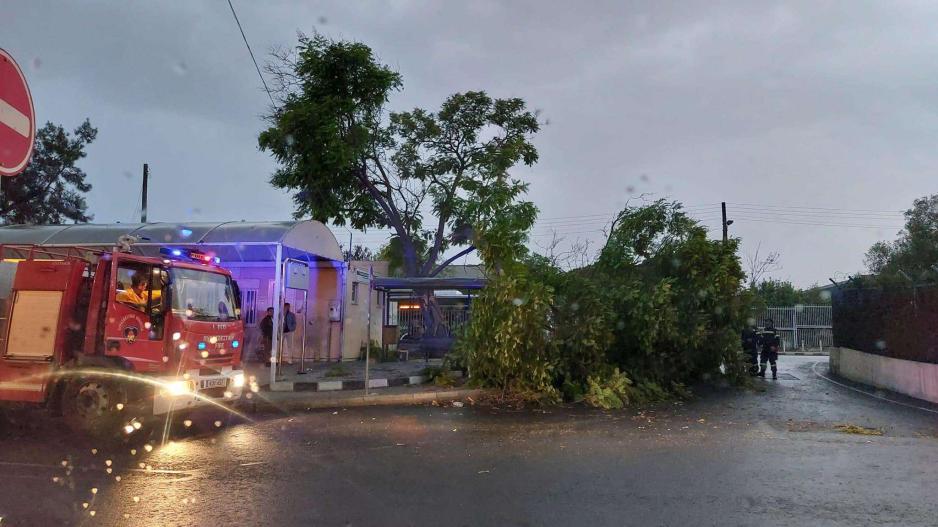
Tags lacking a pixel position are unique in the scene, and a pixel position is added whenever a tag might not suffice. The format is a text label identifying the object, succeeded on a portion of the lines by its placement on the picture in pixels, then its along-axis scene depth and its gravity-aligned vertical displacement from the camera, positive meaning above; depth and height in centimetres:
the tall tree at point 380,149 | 1936 +490
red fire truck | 847 -52
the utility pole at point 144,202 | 2838 +434
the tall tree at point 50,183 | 2605 +473
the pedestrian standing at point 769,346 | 1661 -83
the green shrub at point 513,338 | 1202 -55
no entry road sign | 343 +98
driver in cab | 893 +9
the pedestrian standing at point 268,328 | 1612 -61
